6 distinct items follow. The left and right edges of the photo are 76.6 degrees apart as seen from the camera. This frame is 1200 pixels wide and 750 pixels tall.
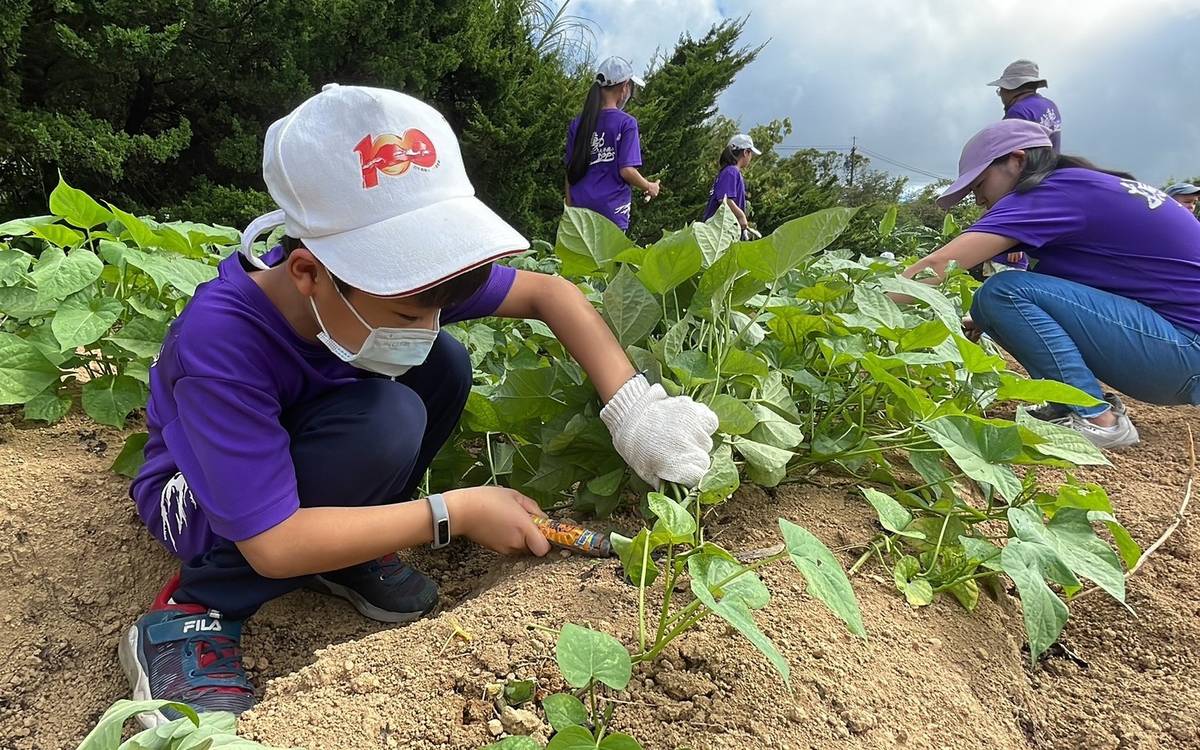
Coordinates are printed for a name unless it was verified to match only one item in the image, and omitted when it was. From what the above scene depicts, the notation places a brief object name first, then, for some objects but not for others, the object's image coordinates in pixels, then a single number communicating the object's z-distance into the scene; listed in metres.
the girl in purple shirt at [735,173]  5.24
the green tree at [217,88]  3.72
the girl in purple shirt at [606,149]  3.81
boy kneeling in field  0.83
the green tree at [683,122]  7.46
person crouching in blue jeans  1.73
